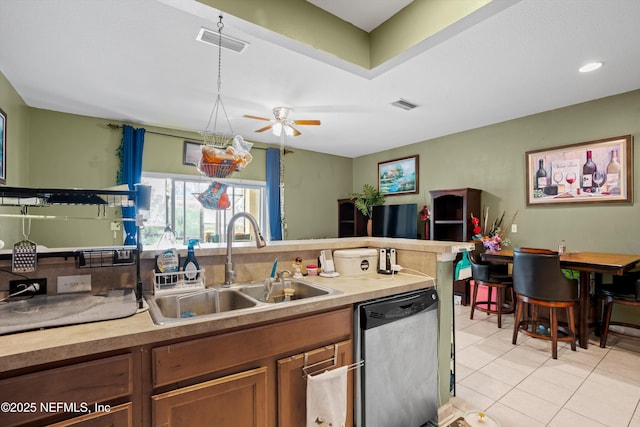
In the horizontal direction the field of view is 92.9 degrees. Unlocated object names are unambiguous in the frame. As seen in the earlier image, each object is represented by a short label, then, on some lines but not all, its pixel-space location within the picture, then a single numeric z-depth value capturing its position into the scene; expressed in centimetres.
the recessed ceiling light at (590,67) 272
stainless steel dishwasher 151
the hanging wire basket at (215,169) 193
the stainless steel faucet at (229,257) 163
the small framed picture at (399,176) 552
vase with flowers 509
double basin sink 144
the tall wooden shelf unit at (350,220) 623
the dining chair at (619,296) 274
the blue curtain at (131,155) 433
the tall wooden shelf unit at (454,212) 437
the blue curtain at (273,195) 562
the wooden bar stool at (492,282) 342
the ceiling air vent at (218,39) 223
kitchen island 88
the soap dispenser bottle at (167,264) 150
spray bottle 155
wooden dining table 262
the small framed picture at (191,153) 488
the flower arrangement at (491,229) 420
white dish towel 132
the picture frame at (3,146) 293
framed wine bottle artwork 333
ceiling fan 366
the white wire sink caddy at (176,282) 146
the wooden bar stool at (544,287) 268
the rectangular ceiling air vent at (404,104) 357
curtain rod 431
